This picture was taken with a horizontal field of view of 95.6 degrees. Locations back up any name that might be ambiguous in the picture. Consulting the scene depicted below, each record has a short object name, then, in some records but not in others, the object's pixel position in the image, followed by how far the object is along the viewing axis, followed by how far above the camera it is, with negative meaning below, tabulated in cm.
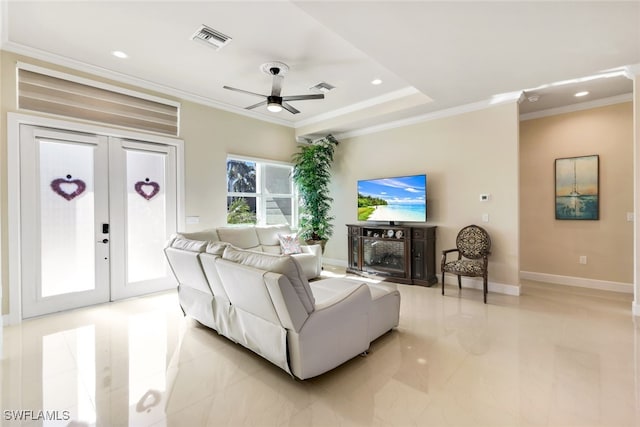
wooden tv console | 468 -70
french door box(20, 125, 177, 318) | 341 -3
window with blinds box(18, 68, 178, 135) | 338 +146
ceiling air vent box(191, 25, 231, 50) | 291 +183
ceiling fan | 354 +158
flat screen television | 480 +23
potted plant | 585 +53
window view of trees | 537 +42
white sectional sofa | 200 -78
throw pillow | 508 -55
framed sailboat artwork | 441 +36
